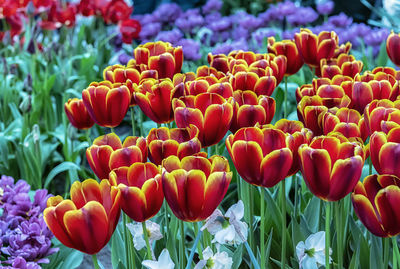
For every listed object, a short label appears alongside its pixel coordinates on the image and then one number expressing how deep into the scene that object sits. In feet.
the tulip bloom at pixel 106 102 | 3.62
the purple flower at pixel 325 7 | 14.14
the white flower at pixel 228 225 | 3.06
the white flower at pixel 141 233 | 3.27
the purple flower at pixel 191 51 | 10.52
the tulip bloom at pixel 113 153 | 3.19
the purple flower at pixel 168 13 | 14.20
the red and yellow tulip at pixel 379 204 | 2.91
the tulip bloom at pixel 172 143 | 3.14
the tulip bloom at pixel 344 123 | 3.21
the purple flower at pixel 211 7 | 15.31
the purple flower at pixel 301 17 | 12.75
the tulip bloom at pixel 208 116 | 3.32
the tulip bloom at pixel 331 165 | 2.95
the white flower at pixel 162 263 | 3.10
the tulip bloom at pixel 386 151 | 3.00
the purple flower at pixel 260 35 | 11.20
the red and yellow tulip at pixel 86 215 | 2.92
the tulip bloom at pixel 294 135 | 3.11
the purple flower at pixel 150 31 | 12.74
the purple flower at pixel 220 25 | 12.80
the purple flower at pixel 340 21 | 12.78
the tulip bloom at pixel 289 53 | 4.27
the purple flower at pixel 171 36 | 11.40
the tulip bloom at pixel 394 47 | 4.35
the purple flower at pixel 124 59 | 10.77
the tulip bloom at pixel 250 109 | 3.39
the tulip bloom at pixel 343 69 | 4.04
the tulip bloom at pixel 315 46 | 4.27
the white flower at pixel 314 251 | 3.24
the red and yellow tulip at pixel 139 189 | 3.01
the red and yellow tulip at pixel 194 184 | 2.96
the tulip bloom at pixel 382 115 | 3.16
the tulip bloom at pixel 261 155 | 3.05
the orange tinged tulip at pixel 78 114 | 3.98
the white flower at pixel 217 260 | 3.09
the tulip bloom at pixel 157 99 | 3.58
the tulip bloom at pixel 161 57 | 3.96
